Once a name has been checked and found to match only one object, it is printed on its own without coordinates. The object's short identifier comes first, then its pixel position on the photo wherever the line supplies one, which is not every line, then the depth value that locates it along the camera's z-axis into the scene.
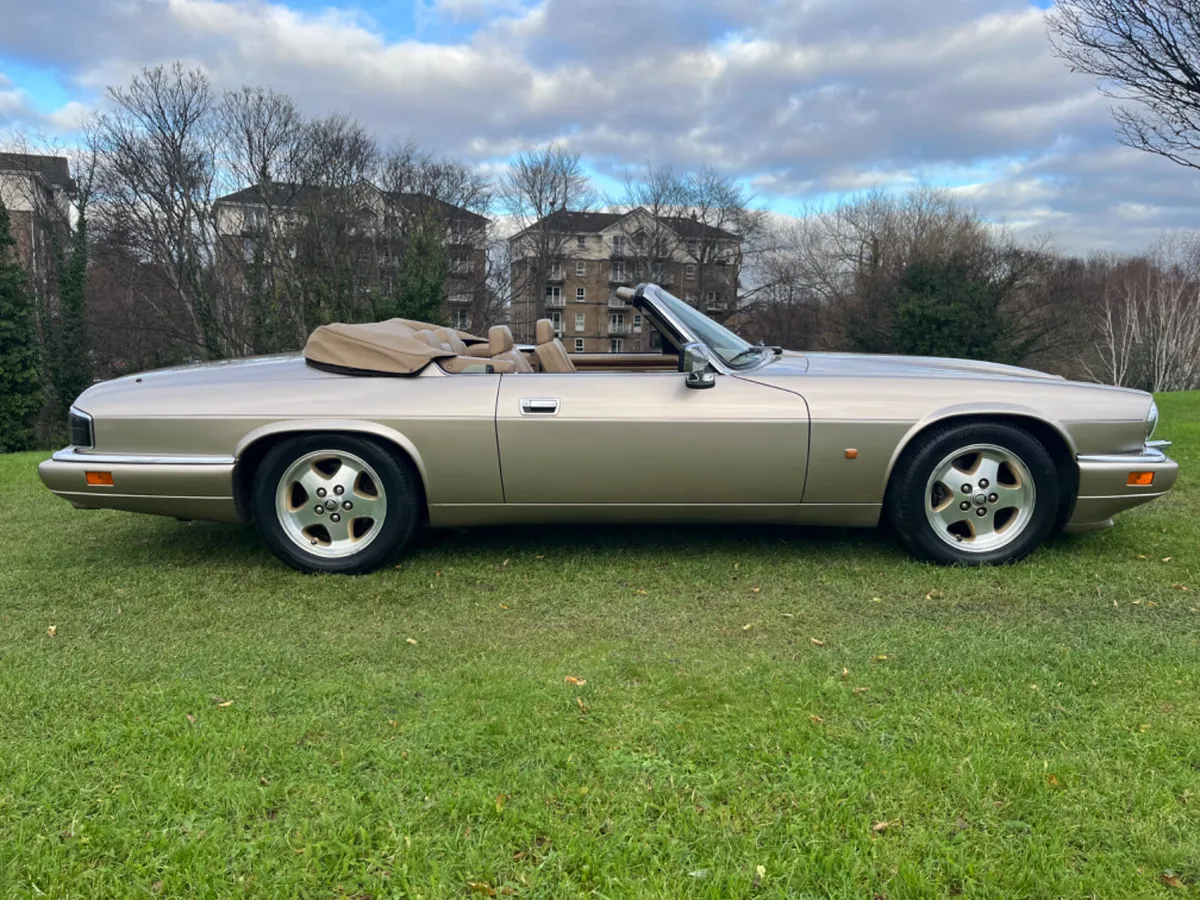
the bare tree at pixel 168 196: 26.62
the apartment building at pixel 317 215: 27.56
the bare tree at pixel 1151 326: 37.84
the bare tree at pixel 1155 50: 9.57
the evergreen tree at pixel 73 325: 25.23
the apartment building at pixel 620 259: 41.38
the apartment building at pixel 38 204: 26.23
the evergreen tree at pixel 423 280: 24.59
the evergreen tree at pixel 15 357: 21.33
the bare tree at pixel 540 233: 40.81
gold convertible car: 3.51
